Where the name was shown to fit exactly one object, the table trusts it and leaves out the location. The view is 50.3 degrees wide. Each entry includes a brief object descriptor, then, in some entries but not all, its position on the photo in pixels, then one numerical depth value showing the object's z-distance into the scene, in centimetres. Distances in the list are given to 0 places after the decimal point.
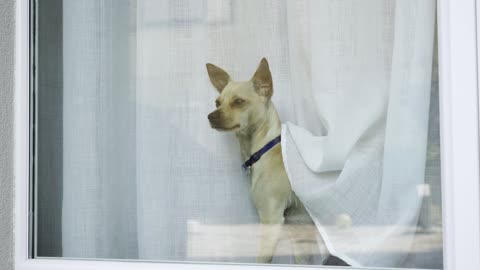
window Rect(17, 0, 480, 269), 119
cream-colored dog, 127
